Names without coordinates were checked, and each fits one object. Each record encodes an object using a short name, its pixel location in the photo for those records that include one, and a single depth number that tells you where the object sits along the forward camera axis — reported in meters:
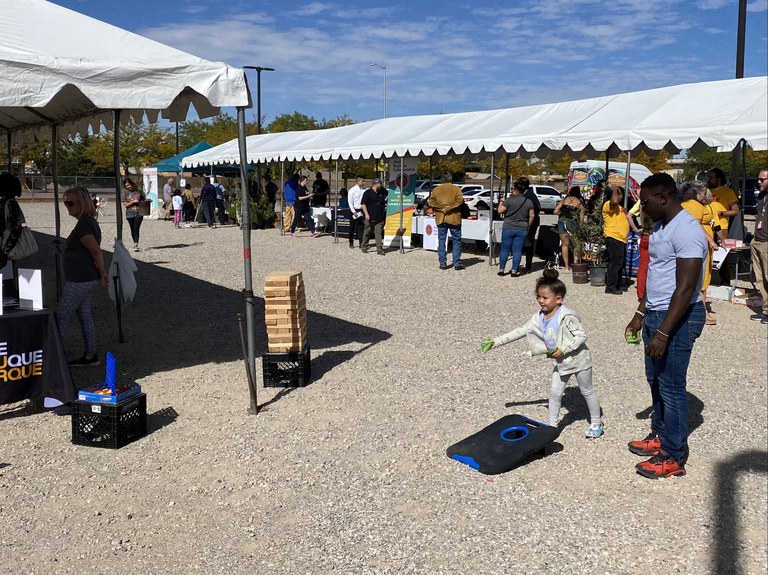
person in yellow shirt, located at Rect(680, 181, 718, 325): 8.33
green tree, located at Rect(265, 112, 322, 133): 57.78
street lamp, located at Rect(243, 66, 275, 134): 38.97
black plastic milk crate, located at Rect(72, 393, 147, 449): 4.83
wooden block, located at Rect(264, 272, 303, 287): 6.21
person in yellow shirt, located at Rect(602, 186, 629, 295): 11.19
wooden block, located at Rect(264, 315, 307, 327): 6.19
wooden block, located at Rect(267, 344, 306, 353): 6.23
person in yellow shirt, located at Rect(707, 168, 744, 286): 11.17
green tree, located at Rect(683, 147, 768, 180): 39.91
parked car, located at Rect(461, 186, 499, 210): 31.18
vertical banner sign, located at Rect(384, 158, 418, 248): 16.92
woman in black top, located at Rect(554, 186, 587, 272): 12.61
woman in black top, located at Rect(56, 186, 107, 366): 6.27
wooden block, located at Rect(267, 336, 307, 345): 6.24
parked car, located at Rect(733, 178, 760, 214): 28.80
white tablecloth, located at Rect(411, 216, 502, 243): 15.21
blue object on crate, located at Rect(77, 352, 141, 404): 4.88
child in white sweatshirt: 4.83
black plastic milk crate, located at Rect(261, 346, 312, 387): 6.20
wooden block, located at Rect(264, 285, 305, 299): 6.19
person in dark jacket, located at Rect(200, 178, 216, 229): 24.00
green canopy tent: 30.51
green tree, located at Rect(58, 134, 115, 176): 55.22
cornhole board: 4.57
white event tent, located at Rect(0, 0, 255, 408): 5.05
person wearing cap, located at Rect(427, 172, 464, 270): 13.76
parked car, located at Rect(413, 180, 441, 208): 32.47
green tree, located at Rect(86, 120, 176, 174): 52.88
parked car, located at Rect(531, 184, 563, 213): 35.69
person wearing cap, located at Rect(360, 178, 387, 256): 16.44
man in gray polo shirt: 4.00
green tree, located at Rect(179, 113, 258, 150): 57.19
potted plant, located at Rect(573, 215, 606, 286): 11.98
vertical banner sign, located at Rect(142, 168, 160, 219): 30.62
